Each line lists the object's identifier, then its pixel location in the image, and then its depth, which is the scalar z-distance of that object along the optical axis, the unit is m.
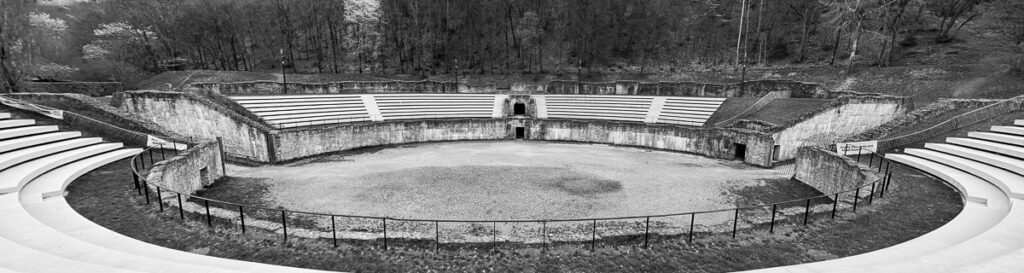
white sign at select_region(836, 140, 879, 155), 14.89
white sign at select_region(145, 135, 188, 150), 15.20
